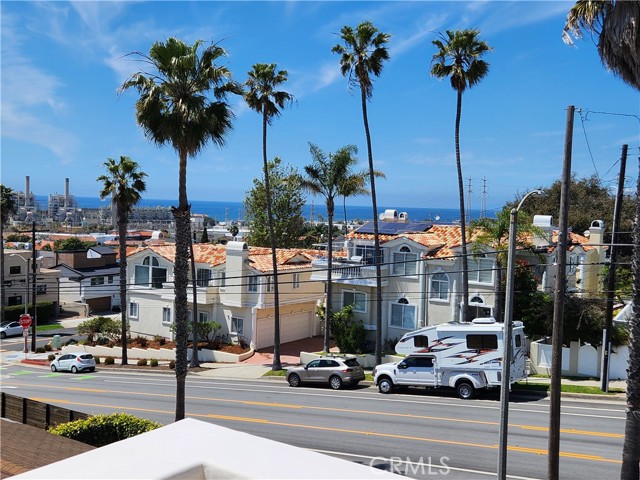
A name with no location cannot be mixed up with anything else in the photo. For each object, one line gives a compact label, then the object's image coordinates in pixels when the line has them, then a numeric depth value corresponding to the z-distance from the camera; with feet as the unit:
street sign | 143.54
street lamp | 42.57
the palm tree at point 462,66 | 107.24
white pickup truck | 85.10
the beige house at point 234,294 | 135.33
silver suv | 96.99
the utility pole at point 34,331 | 154.35
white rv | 83.66
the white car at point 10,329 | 180.65
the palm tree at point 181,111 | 58.39
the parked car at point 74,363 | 128.47
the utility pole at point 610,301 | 81.20
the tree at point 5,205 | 177.27
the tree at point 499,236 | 99.71
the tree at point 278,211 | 220.43
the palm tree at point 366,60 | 108.68
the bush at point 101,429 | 49.19
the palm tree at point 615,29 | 37.47
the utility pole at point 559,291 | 48.83
